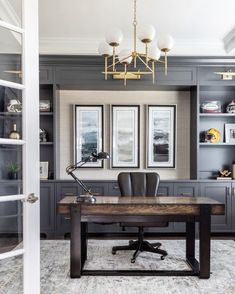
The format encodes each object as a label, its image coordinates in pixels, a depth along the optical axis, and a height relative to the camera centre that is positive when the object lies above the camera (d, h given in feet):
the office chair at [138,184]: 12.23 -1.68
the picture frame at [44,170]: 15.29 -1.41
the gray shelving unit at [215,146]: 16.22 -0.23
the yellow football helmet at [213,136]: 15.74 +0.29
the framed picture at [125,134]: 16.30 +0.40
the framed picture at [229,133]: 16.10 +0.45
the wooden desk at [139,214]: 9.53 -2.24
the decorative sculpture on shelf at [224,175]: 15.48 -1.69
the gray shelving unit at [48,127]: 15.83 +0.75
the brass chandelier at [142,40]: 9.29 +3.09
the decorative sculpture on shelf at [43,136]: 15.53 +0.28
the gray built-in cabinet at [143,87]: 14.80 +1.39
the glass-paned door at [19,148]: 6.31 -0.13
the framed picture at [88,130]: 16.22 +0.60
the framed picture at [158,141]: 16.31 +0.03
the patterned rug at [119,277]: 6.66 -4.20
